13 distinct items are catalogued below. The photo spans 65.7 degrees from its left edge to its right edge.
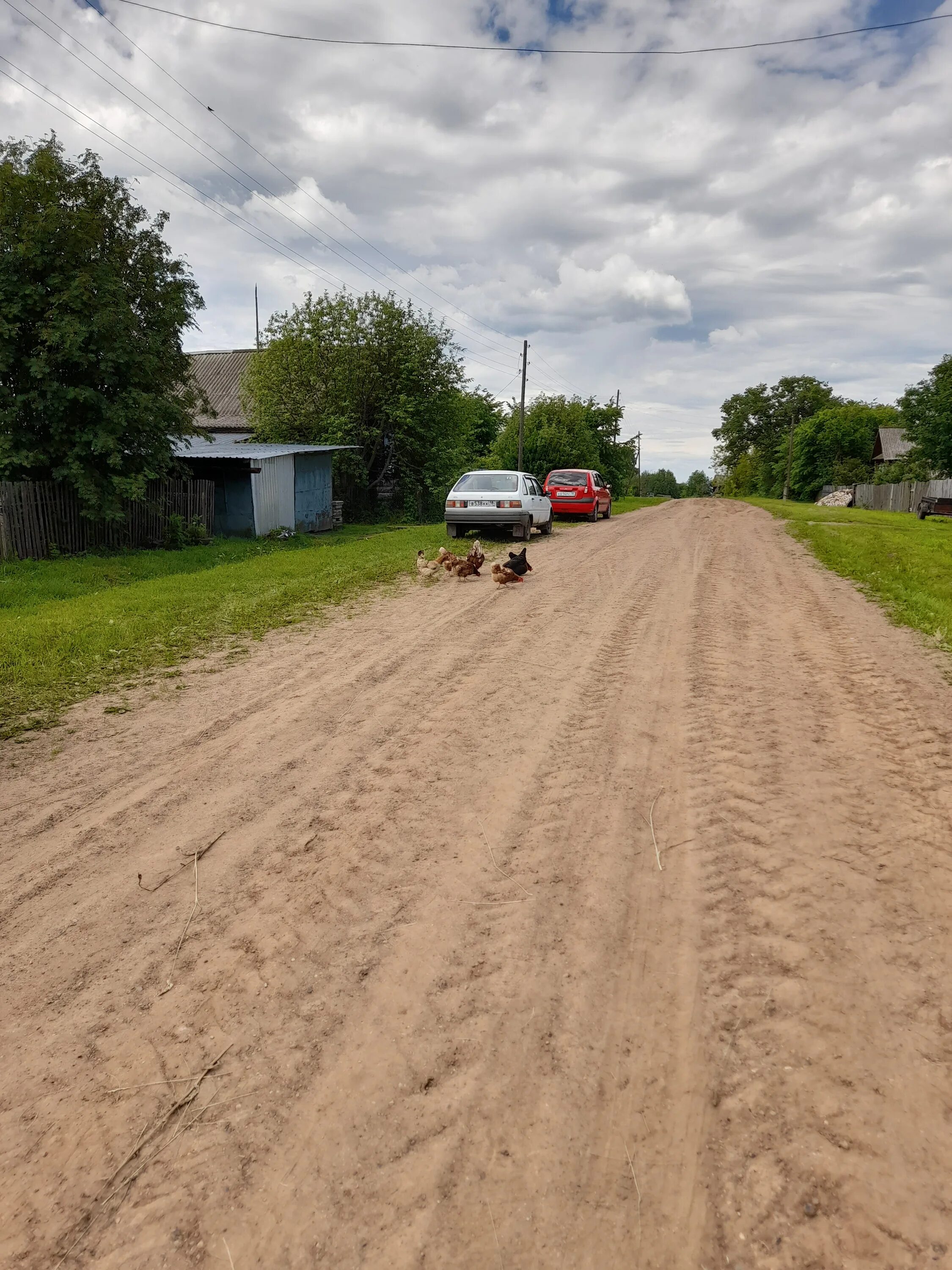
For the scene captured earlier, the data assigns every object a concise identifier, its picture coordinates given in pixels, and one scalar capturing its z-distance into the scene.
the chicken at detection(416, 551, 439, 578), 11.94
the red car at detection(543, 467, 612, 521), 24.39
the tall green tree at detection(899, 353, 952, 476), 34.00
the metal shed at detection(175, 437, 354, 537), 21.00
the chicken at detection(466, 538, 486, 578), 12.01
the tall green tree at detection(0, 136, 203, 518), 14.18
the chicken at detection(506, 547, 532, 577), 11.61
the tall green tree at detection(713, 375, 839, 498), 83.00
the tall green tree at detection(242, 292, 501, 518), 28.48
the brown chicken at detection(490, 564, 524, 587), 10.91
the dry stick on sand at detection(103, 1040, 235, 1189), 2.18
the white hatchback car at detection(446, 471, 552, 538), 16.06
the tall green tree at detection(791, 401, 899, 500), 63.53
